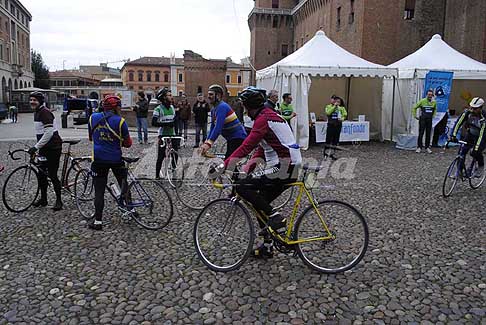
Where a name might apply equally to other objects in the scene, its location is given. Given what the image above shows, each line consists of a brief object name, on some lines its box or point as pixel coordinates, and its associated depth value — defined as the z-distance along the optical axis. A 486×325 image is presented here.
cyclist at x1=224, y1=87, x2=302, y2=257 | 4.33
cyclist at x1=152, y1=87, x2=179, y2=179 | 8.66
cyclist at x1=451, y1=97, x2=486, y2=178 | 8.01
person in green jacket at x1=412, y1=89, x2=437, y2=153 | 14.50
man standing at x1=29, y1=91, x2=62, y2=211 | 6.51
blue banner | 15.91
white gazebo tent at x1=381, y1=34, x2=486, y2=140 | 16.33
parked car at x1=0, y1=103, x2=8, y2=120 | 31.20
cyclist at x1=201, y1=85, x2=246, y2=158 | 6.47
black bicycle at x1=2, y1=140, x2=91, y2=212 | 6.60
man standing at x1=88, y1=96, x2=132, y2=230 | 5.71
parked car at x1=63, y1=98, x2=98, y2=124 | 26.59
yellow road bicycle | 4.41
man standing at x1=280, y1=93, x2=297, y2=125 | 13.95
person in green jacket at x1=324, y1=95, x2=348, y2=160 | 14.01
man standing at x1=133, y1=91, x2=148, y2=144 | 16.16
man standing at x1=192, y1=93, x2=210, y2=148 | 15.43
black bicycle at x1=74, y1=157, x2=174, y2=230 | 5.88
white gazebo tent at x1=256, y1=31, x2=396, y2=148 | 15.06
